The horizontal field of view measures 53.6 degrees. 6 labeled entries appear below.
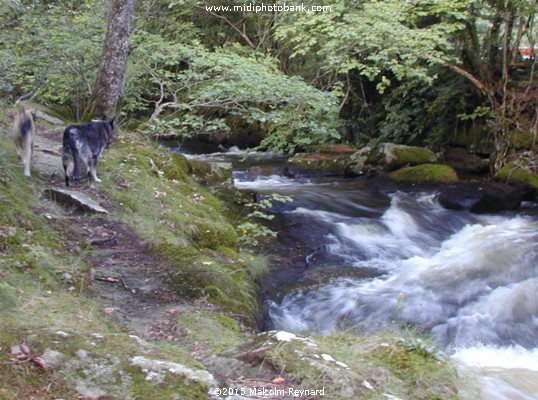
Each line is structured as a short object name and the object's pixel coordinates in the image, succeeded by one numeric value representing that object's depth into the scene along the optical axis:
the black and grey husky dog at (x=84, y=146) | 7.17
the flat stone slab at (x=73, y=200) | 6.68
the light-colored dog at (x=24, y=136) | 6.91
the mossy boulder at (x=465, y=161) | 14.95
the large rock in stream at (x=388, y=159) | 15.26
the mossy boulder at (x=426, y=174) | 14.21
